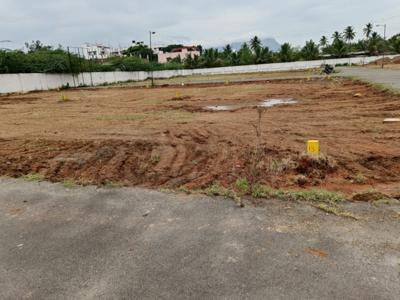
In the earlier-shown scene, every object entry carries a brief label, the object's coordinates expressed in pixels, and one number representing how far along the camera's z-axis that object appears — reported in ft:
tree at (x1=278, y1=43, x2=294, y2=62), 208.23
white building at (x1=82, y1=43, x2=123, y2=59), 284.86
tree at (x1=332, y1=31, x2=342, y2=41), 224.53
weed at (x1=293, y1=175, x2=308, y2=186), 15.05
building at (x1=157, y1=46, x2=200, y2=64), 341.82
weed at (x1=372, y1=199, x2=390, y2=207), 12.43
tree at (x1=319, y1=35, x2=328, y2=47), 247.29
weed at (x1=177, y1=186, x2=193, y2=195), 14.46
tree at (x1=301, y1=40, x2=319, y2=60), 206.59
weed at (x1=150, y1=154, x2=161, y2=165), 19.24
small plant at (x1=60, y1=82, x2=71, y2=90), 113.93
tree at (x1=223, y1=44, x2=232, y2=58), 240.61
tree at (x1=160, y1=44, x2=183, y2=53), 377.91
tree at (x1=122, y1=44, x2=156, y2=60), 303.89
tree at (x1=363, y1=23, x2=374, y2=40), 272.39
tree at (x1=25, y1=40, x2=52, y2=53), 156.72
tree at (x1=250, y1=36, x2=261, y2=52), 249.75
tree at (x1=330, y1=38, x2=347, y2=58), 206.24
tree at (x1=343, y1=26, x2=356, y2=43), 270.67
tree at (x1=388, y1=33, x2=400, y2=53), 202.56
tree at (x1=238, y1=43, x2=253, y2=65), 217.36
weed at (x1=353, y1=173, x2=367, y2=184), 15.09
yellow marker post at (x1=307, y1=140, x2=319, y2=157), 16.72
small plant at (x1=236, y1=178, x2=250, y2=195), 14.06
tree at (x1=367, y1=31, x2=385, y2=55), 211.82
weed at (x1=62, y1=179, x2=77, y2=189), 15.96
